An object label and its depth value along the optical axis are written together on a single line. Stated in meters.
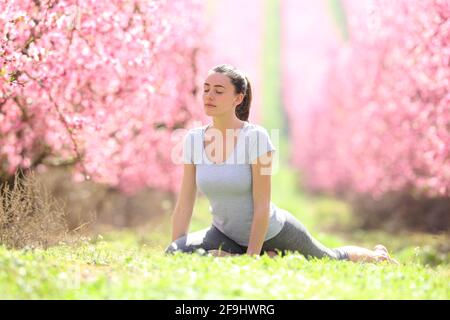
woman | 15.26
